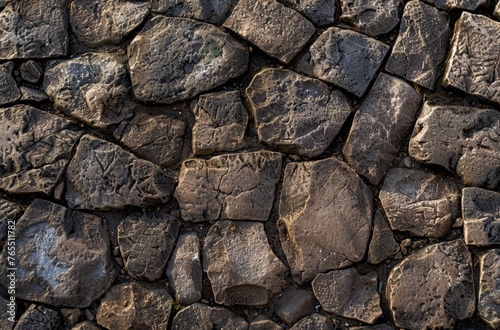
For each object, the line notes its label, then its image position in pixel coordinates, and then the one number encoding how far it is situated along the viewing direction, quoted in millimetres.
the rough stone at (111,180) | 2896
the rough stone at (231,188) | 2859
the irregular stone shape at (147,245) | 2855
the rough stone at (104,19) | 3092
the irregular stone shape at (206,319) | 2787
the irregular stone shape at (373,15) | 2984
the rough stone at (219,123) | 2926
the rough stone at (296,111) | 2887
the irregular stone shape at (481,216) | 2722
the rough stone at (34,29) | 3100
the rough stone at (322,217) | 2801
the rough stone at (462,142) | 2789
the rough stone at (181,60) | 2979
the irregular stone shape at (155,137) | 2957
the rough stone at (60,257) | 2855
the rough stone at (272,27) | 2982
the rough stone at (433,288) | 2701
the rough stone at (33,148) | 2939
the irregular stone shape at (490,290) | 2672
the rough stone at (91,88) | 2998
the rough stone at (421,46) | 2918
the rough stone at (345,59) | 2924
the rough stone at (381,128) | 2865
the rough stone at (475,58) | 2865
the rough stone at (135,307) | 2818
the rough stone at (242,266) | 2805
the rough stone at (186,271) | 2826
